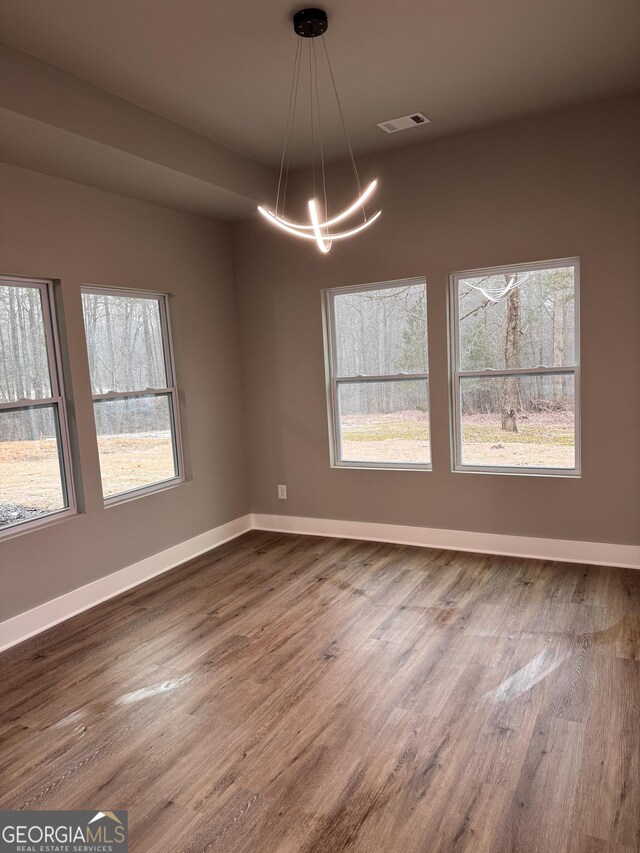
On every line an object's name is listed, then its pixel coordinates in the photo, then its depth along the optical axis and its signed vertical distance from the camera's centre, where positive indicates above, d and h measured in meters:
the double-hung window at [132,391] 3.95 -0.14
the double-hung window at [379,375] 4.53 -0.14
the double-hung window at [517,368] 4.02 -0.13
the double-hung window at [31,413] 3.39 -0.21
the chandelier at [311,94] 2.61 +1.48
